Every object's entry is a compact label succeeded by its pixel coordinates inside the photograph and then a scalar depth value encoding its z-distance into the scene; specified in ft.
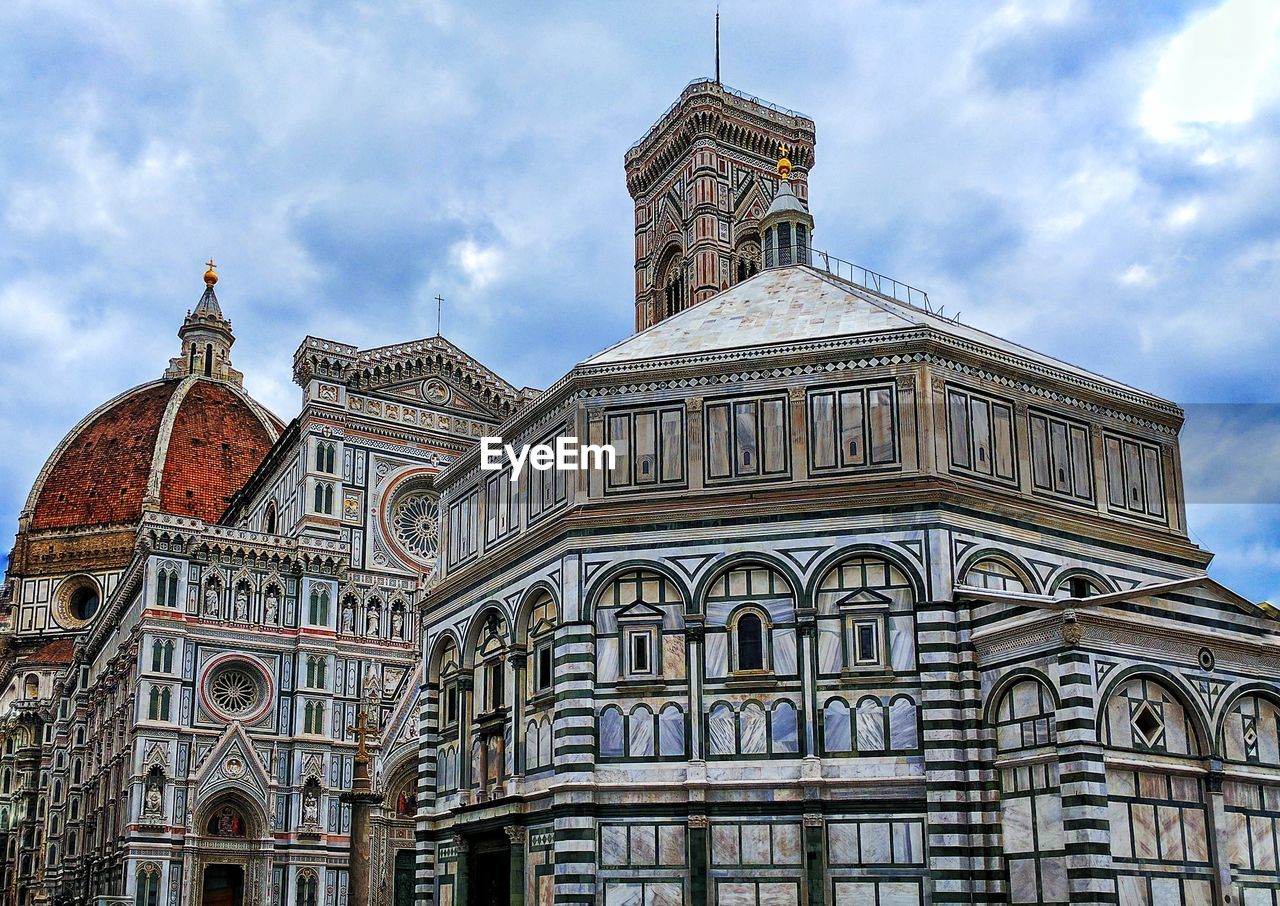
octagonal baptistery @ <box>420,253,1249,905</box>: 92.63
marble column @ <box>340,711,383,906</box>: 106.42
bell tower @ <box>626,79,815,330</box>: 264.52
